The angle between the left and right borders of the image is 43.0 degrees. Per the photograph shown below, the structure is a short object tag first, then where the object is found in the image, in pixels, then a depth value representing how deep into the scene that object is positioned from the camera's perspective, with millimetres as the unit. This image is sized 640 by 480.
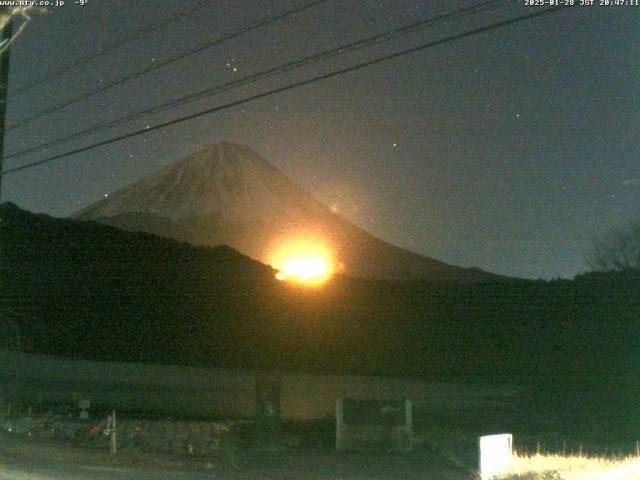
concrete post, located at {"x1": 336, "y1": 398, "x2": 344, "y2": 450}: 15867
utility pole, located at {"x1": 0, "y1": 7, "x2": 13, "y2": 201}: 15938
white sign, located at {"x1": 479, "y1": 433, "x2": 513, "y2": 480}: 11711
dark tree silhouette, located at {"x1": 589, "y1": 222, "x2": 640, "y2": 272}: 43094
